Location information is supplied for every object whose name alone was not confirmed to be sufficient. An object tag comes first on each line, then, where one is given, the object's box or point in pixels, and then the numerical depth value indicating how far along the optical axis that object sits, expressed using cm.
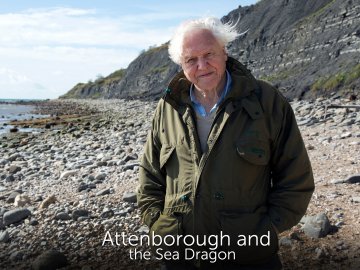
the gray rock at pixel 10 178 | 1175
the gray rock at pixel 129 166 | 1055
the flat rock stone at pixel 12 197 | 896
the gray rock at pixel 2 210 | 773
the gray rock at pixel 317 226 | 525
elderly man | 292
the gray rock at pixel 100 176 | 994
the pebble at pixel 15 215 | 718
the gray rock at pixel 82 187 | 907
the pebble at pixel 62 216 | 694
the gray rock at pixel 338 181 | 714
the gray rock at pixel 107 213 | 684
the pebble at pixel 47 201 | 786
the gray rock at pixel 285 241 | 512
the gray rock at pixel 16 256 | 580
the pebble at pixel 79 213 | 693
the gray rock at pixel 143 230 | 597
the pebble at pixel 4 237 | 645
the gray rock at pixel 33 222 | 696
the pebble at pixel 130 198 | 729
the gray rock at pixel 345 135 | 1119
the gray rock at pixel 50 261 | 519
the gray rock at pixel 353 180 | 710
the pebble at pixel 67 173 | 1101
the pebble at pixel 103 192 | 826
